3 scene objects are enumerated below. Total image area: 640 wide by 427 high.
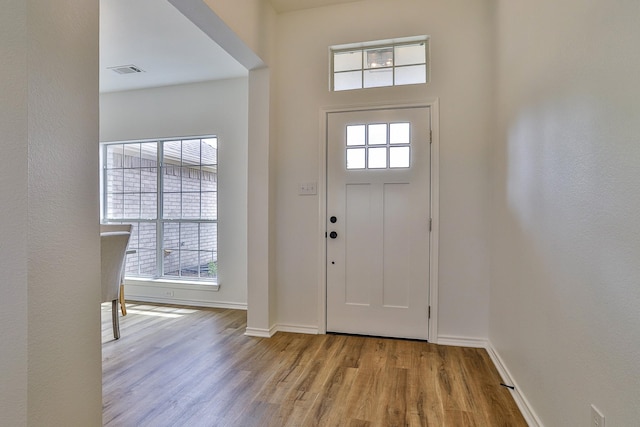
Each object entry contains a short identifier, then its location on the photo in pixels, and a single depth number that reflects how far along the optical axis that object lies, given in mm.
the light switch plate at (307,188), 2928
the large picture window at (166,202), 4008
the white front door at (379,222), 2730
